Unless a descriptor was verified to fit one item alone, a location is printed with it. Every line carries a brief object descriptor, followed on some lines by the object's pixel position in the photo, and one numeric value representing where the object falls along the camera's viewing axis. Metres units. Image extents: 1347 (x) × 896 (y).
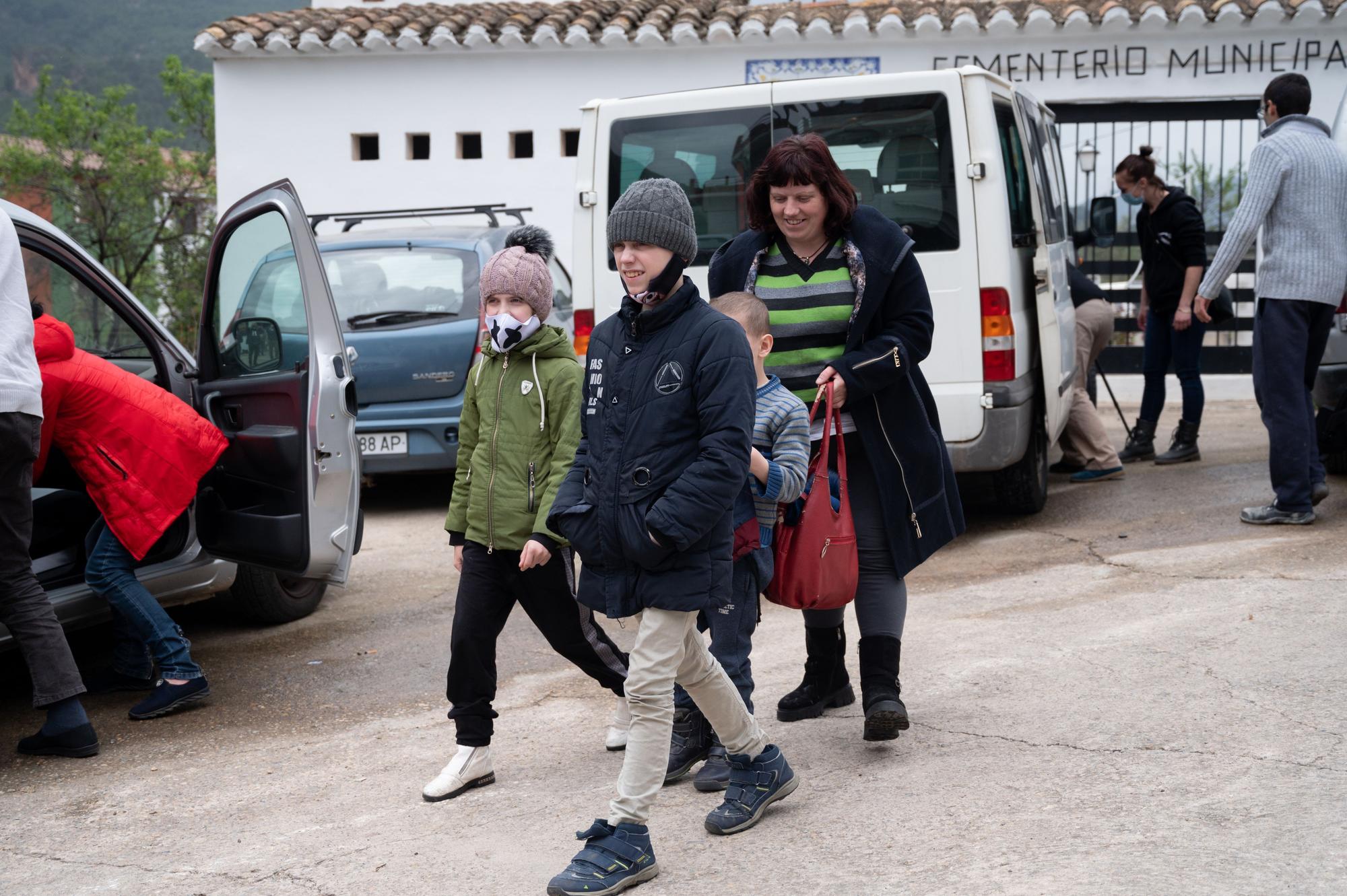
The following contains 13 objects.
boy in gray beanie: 3.09
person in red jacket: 4.62
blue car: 7.85
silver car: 4.88
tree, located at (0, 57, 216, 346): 20.94
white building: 12.92
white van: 6.17
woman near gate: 8.20
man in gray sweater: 6.12
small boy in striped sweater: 3.48
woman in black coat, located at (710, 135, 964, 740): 3.79
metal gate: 12.59
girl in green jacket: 3.73
